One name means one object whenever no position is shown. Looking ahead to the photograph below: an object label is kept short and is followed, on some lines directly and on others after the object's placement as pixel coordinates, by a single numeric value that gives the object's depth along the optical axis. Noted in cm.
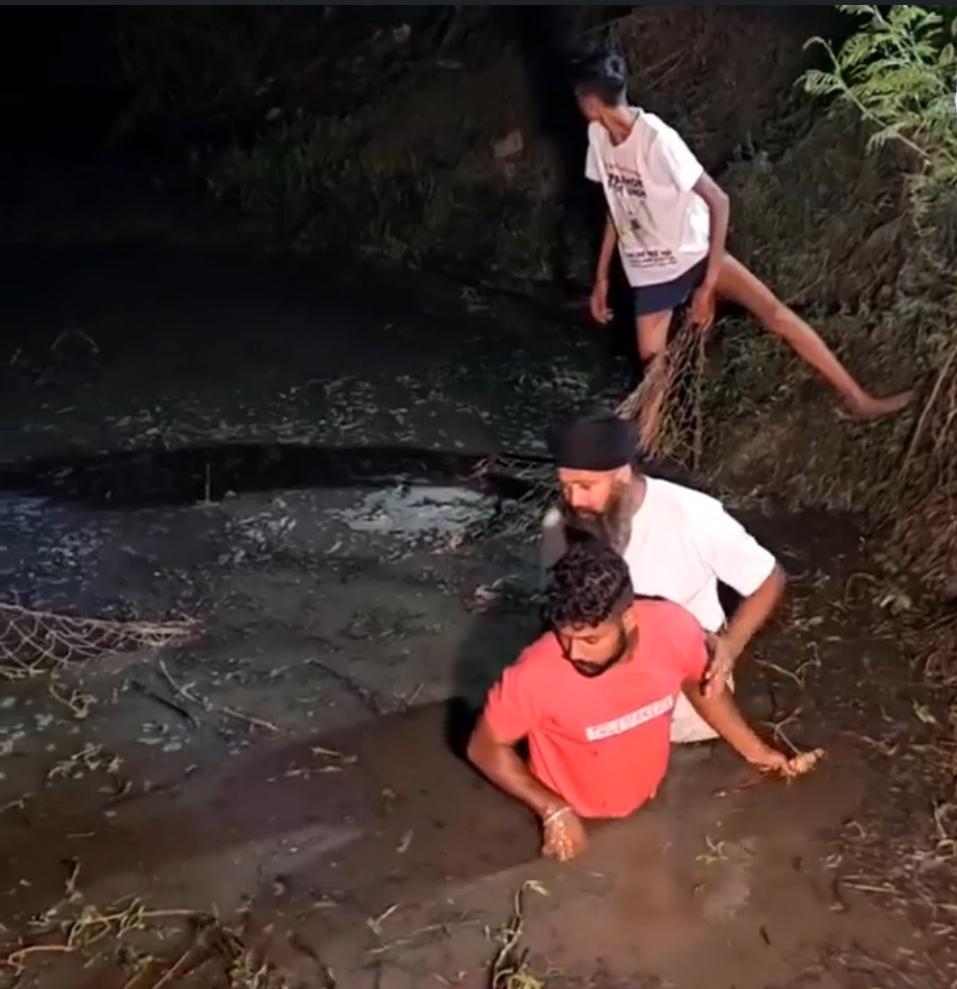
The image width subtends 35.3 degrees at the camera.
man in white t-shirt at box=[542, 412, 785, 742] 400
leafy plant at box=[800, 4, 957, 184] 642
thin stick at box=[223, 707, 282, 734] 477
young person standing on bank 575
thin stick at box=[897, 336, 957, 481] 582
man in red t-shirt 363
